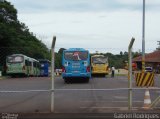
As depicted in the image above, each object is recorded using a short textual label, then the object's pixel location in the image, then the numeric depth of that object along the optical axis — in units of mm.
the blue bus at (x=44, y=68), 82500
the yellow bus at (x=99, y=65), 64250
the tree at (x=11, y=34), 84812
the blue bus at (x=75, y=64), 40156
